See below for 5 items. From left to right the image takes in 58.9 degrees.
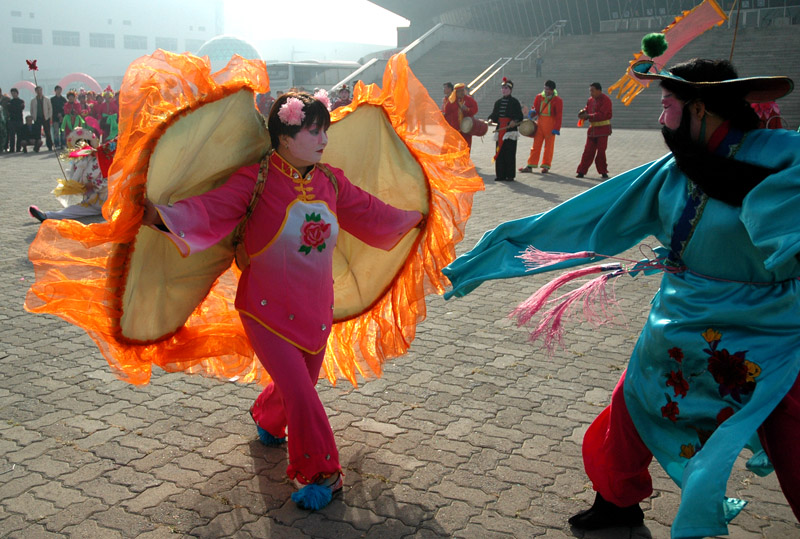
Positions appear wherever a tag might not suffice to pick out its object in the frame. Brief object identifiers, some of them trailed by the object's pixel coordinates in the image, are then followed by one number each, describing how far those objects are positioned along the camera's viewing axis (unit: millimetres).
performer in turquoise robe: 2389
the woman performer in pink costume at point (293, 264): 3082
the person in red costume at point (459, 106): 14100
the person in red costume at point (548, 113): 14039
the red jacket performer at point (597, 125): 13273
